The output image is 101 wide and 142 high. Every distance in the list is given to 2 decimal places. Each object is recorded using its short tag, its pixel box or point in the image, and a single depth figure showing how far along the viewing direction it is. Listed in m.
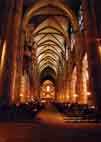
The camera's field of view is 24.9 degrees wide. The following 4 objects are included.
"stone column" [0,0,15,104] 21.45
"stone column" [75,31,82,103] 29.09
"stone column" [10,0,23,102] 23.25
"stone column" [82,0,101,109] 19.13
